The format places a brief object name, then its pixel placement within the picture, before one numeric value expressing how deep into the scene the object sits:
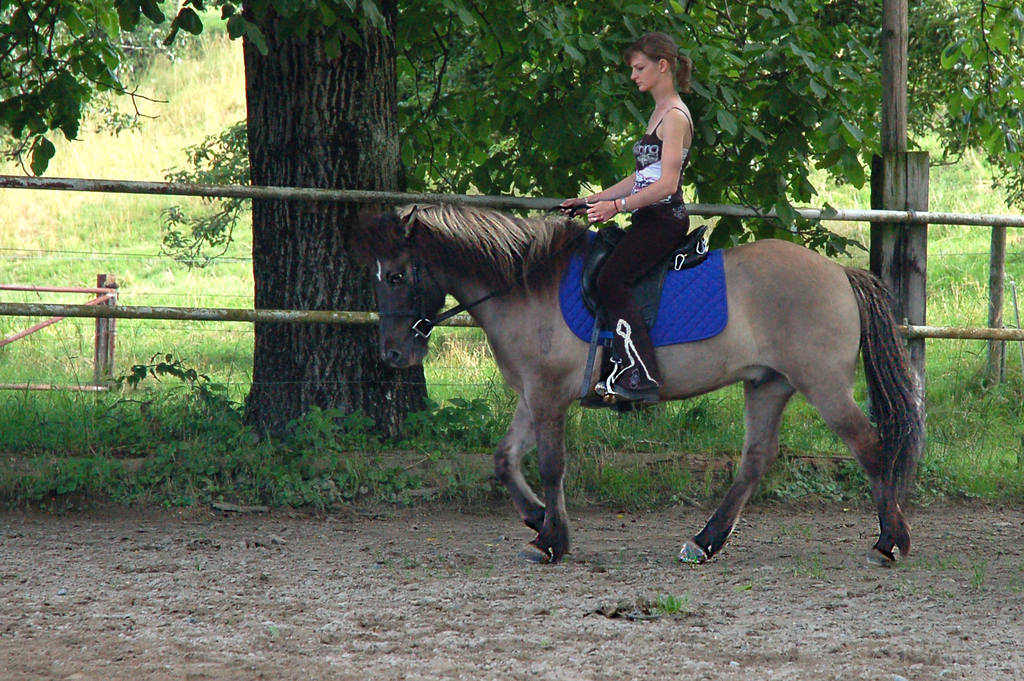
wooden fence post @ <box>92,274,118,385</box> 19.54
